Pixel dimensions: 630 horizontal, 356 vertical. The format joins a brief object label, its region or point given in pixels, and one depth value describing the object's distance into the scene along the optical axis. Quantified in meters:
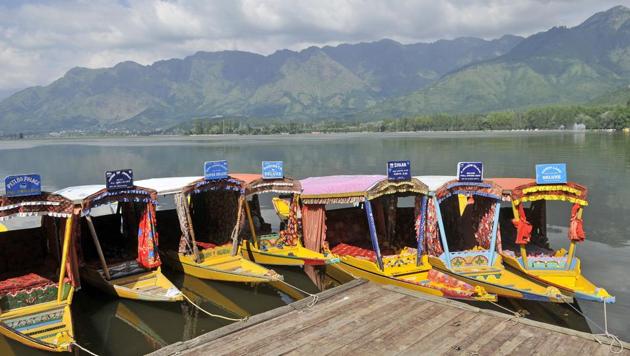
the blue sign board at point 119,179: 15.89
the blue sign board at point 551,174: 14.91
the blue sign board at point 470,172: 16.09
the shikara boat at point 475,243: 14.37
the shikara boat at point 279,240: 18.53
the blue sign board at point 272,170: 19.89
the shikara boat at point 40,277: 12.77
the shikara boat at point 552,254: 13.73
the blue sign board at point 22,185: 13.58
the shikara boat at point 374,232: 15.36
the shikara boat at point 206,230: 17.52
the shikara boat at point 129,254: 15.18
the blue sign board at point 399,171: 16.32
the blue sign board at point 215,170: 18.16
